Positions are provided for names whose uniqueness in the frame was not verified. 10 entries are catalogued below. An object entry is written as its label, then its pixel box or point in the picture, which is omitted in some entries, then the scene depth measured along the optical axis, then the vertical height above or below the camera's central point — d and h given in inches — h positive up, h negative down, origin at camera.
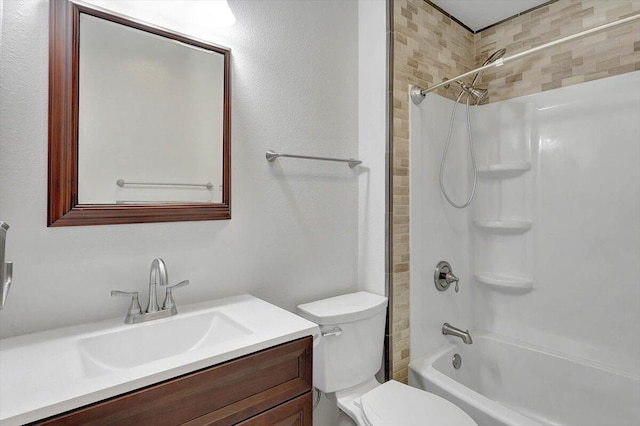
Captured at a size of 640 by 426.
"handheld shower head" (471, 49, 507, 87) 73.6 +36.2
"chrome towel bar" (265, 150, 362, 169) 57.8 +10.8
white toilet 49.6 -27.2
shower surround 65.6 -6.8
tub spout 70.6 -25.7
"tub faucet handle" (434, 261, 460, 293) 75.7 -14.1
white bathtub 59.2 -34.2
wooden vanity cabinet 29.4 -18.3
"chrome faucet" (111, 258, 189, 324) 43.1 -11.5
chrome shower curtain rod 44.0 +25.5
